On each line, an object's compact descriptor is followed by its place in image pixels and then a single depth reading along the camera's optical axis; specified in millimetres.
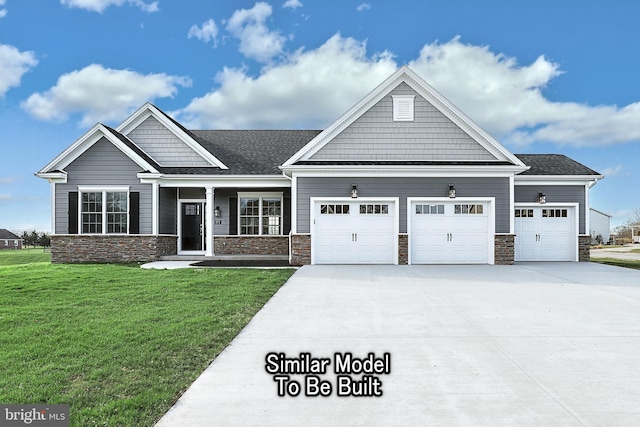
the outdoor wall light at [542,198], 16500
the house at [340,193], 14953
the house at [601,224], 45125
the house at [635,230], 43484
